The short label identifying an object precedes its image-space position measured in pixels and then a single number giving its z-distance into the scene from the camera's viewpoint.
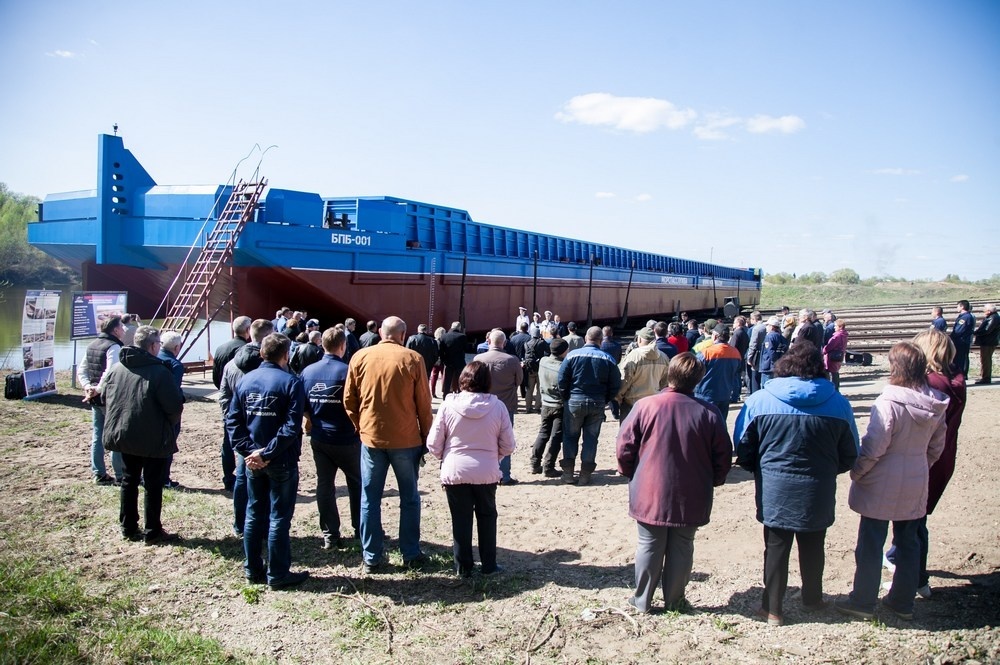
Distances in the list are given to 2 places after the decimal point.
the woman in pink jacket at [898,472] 3.88
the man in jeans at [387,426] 4.63
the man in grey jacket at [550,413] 7.25
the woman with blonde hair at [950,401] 4.13
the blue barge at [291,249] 14.00
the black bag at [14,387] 10.16
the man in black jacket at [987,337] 13.06
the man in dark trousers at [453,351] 10.36
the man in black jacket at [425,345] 9.91
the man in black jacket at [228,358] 6.47
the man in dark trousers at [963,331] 12.31
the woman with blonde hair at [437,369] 10.56
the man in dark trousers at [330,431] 4.91
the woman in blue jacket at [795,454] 3.74
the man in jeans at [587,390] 6.82
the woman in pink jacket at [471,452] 4.54
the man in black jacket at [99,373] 6.32
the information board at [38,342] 10.34
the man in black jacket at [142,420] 4.90
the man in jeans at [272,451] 4.33
